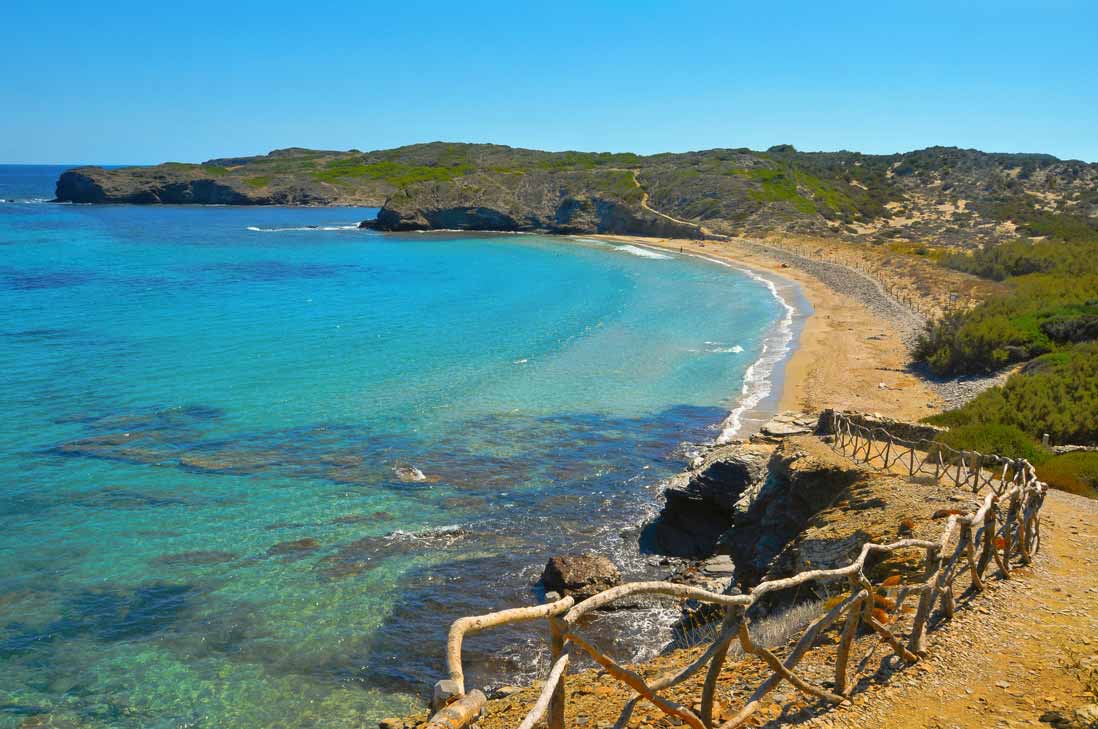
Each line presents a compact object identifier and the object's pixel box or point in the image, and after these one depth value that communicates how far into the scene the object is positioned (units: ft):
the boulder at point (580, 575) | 50.96
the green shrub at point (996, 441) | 59.16
